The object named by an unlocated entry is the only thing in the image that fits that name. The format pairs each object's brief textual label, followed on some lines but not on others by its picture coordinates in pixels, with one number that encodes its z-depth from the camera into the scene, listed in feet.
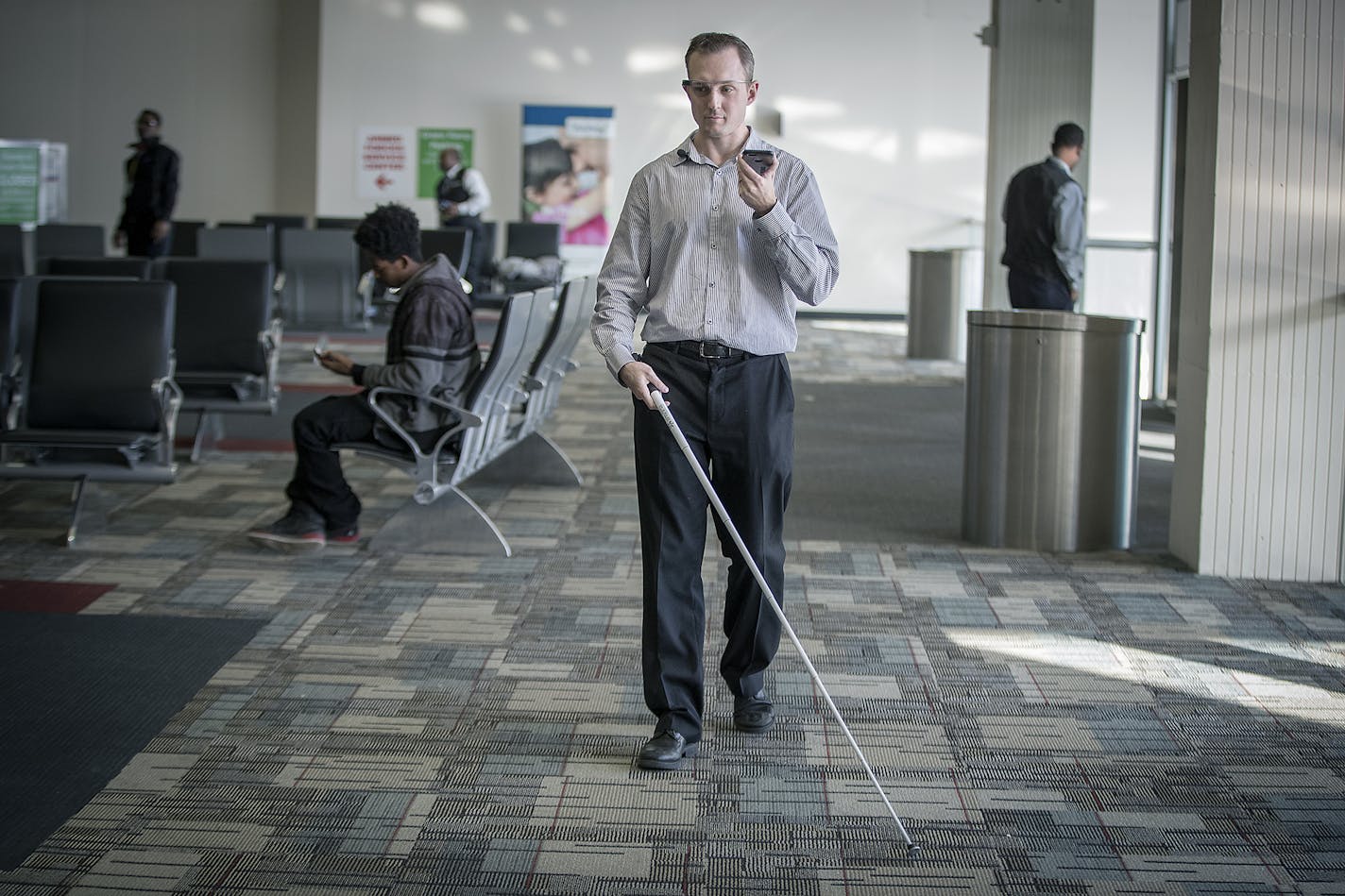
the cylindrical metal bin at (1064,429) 18.53
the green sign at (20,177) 60.70
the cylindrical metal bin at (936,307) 45.24
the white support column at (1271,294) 17.10
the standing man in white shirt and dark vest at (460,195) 48.37
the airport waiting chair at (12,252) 32.42
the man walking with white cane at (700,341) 10.82
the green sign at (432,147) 59.67
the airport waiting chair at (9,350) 20.20
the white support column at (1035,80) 33.96
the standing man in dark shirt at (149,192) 38.63
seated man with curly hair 17.87
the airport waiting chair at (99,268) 25.27
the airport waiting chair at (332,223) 47.58
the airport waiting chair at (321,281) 36.45
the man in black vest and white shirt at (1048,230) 26.76
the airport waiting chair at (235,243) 35.42
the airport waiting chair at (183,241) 40.70
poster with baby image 59.52
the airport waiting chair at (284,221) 48.74
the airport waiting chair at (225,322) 24.36
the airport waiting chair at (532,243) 48.42
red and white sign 59.77
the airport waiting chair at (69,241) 37.76
